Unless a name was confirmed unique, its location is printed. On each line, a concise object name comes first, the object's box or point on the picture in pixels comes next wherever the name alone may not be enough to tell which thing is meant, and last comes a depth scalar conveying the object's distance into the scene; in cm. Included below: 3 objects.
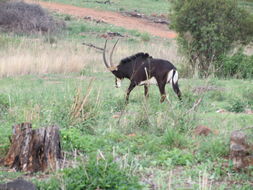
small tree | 3144
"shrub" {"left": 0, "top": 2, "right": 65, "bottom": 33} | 5281
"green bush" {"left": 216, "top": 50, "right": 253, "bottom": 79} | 3072
